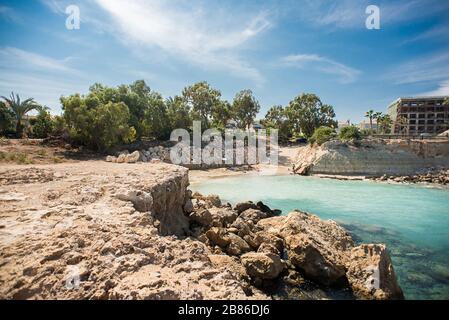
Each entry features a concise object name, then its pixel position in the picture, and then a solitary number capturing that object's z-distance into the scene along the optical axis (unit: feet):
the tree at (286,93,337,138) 200.34
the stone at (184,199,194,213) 41.23
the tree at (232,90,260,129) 197.36
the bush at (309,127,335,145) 134.82
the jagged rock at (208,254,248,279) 24.90
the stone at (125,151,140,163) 67.77
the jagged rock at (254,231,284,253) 31.73
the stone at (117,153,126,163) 67.75
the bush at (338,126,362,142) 131.64
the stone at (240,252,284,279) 24.52
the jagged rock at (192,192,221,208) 49.82
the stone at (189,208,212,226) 38.01
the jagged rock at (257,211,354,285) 25.79
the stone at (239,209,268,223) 43.57
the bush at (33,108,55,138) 113.50
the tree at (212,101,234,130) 179.11
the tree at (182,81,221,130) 173.06
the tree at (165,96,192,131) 151.86
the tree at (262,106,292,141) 204.23
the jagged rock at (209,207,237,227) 37.48
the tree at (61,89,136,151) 101.04
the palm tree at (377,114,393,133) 208.23
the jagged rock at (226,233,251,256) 29.73
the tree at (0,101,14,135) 113.19
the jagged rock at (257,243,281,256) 28.31
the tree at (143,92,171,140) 145.89
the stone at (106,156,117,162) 70.40
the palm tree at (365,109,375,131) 215.35
